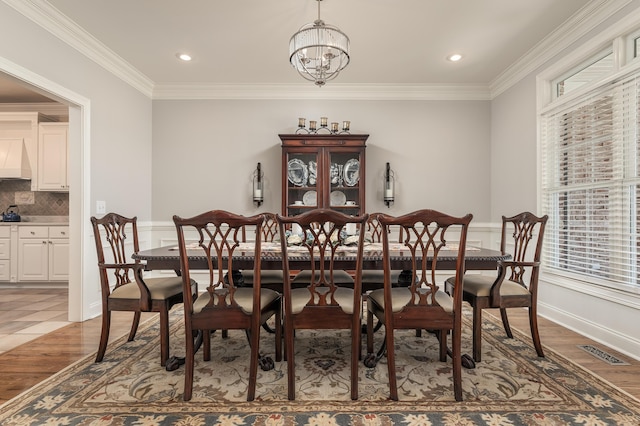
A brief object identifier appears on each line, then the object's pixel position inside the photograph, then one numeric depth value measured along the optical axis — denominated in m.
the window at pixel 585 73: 2.71
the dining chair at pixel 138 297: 2.06
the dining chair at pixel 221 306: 1.64
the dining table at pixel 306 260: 1.94
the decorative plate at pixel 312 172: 4.07
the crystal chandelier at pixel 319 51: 2.38
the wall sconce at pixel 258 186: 4.20
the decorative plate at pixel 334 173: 4.11
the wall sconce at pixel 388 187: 4.20
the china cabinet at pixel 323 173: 4.00
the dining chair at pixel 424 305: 1.64
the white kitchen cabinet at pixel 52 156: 4.48
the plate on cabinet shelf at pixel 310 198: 4.11
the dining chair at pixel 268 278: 2.65
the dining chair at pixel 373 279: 2.63
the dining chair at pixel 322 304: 1.61
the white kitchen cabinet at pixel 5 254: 4.30
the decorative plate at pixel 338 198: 4.17
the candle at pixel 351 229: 2.58
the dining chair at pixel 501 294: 2.12
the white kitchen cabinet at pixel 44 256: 4.31
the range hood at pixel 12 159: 4.53
